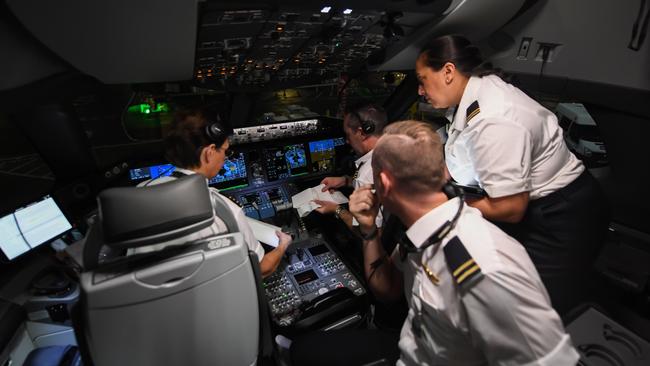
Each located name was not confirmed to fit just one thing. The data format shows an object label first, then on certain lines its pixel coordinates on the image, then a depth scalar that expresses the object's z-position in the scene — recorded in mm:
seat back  896
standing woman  1376
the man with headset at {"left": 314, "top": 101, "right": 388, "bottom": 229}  2012
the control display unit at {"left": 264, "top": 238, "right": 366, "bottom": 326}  1813
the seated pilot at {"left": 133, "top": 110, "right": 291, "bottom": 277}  1396
